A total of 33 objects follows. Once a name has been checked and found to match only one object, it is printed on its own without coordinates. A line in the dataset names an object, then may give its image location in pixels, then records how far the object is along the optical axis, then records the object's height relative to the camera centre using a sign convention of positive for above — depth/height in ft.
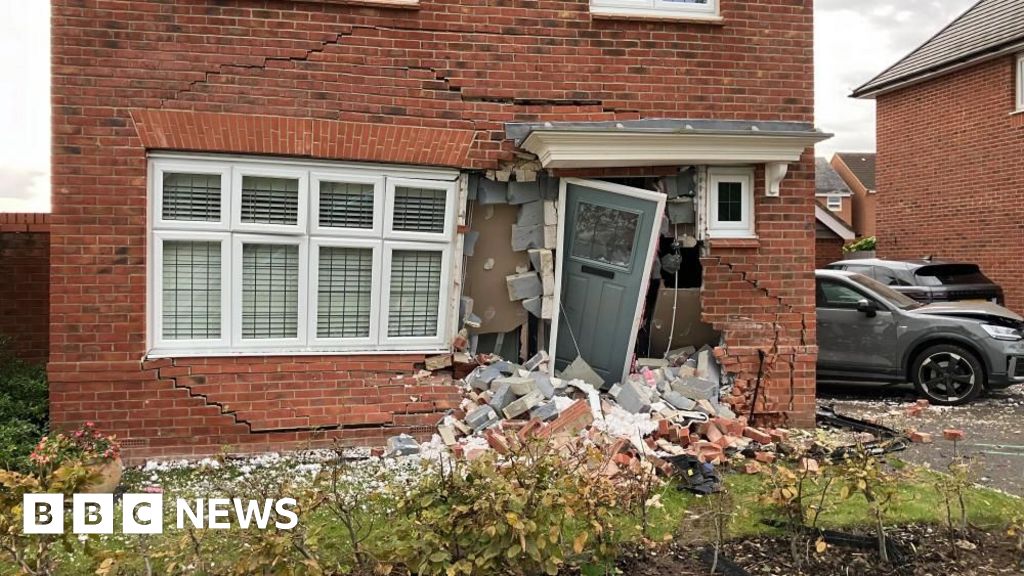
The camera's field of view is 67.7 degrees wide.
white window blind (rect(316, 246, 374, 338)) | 21.68 -0.08
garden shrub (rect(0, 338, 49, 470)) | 18.07 -3.25
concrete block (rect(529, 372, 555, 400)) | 21.47 -2.67
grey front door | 22.66 +0.67
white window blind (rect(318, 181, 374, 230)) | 21.42 +2.39
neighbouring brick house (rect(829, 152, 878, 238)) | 128.98 +18.51
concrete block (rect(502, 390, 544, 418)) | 20.81 -3.13
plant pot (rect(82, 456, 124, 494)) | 17.40 -4.40
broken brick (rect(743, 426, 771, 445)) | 21.20 -3.99
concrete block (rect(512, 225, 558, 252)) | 23.16 +1.61
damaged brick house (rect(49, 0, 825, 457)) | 20.04 +2.59
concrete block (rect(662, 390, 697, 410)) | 22.12 -3.16
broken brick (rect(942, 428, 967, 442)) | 18.44 -3.40
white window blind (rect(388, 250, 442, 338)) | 22.33 -0.09
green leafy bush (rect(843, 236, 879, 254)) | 88.60 +5.60
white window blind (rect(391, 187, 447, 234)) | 22.03 +2.35
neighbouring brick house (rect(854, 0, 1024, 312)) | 46.65 +9.88
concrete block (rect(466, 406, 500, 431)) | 21.02 -3.51
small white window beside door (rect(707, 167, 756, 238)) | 23.38 +2.76
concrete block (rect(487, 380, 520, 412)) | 21.15 -2.96
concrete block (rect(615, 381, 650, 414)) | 21.65 -3.07
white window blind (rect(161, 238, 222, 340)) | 20.58 -0.03
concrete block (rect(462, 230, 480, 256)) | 22.89 +1.47
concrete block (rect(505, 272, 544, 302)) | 23.22 +0.17
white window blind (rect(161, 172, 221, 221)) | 20.42 +2.45
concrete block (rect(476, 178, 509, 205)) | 22.67 +2.95
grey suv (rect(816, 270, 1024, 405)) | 29.84 -1.88
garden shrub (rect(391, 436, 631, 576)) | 11.04 -3.43
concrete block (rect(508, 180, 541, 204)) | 22.85 +2.98
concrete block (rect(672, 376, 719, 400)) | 22.79 -2.88
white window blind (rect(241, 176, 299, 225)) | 20.84 +2.44
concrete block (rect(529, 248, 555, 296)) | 23.00 +0.69
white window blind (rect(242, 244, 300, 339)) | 21.07 -0.04
